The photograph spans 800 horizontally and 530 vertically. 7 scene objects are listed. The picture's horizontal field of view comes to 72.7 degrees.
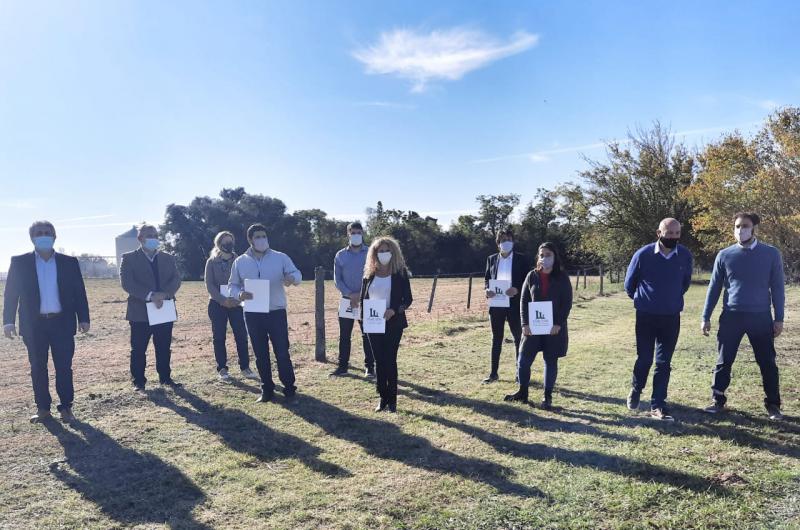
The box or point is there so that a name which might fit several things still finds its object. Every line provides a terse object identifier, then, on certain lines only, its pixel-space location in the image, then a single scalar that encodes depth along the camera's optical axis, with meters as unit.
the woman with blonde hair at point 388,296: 5.57
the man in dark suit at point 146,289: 6.56
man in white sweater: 6.16
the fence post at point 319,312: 8.56
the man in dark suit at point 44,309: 5.48
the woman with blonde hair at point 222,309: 7.16
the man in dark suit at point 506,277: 6.70
